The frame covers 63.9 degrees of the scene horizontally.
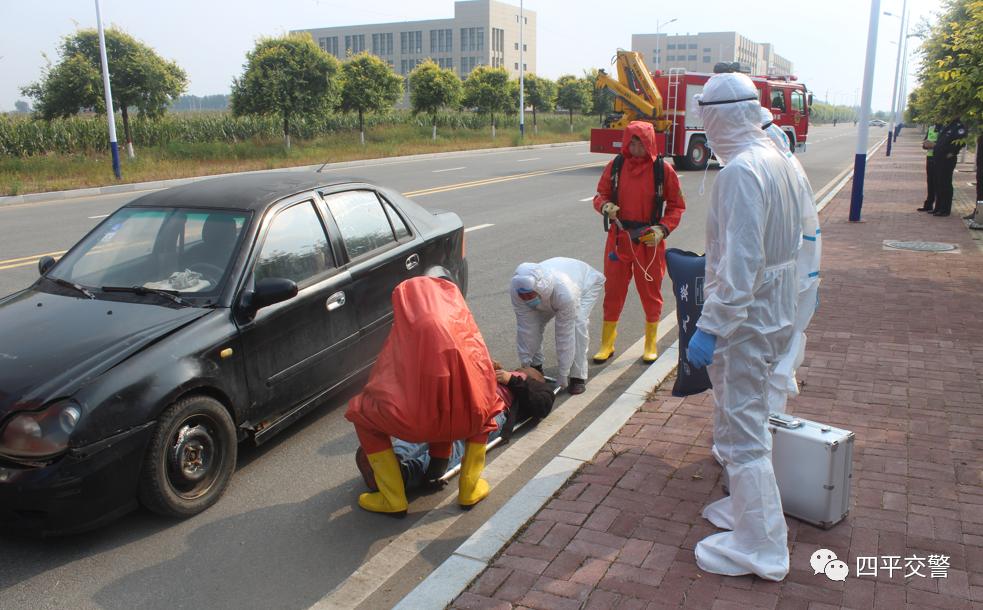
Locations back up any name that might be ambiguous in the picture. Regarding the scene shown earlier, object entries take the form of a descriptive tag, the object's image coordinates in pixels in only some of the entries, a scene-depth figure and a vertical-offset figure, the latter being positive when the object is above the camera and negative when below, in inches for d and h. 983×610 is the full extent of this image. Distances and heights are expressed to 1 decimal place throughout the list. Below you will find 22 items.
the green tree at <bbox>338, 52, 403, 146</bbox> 1421.0 +63.9
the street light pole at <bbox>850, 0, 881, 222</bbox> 526.0 -5.1
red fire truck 987.9 +17.0
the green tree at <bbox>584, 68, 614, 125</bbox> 2361.0 +53.2
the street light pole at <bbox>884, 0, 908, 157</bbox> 1520.7 +101.3
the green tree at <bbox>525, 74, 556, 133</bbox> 2145.9 +69.2
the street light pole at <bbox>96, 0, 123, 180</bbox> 872.3 +10.4
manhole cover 437.7 -70.9
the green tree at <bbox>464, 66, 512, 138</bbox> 1943.9 +70.7
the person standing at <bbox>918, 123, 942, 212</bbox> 597.9 -44.7
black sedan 134.0 -42.2
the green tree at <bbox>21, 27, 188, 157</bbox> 994.7 +55.0
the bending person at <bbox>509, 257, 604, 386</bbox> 207.6 -50.4
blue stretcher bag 160.4 -35.2
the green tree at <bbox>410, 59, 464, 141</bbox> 1654.8 +63.2
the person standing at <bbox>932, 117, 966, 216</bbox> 539.1 -27.9
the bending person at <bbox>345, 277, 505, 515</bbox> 142.5 -47.0
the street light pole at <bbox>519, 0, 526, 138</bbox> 1794.0 +20.7
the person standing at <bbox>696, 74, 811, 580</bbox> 122.1 -29.5
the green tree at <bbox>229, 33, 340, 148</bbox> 1159.0 +60.0
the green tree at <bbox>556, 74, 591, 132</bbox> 2337.6 +72.7
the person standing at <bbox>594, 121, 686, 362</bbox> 235.9 -29.2
